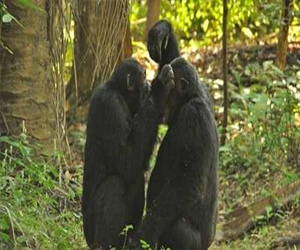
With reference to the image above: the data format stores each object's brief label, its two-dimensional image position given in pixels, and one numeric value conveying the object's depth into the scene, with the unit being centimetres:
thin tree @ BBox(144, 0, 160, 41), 2678
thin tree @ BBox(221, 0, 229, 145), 2028
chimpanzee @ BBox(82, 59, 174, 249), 1216
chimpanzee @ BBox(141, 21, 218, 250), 1195
